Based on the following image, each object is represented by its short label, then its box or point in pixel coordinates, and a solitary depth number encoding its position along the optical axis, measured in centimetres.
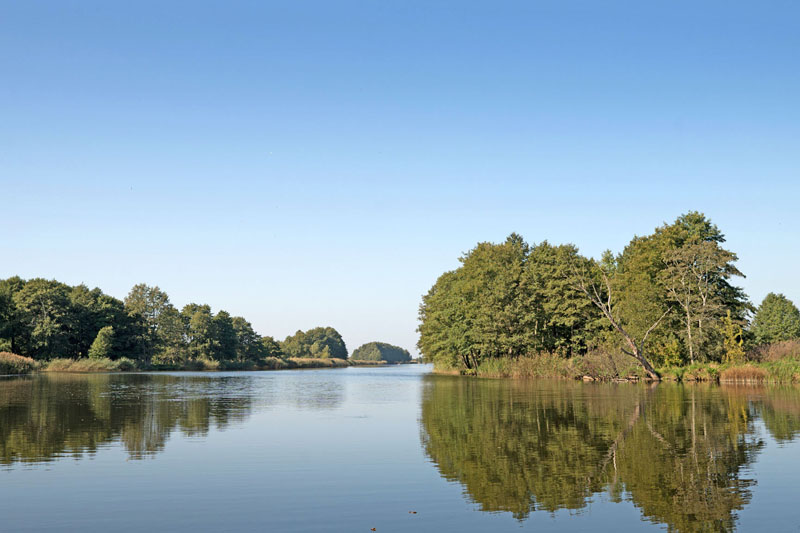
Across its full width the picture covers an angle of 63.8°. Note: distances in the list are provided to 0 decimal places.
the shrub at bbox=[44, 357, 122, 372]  10944
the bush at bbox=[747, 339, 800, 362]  5303
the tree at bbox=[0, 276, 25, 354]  10738
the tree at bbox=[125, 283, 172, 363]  14450
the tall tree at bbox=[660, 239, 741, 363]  6247
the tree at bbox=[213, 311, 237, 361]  15612
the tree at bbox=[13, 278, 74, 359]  11738
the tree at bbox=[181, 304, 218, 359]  15162
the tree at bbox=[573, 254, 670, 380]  6022
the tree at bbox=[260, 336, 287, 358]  17575
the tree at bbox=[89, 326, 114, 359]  12400
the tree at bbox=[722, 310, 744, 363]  5644
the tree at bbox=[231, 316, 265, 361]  16888
